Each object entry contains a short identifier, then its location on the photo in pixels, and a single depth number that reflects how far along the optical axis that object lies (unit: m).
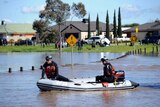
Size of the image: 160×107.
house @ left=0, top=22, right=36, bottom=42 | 144.88
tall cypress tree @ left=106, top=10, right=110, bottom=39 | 116.25
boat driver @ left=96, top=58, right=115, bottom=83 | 22.78
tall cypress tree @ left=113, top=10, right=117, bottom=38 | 119.14
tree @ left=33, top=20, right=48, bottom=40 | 88.88
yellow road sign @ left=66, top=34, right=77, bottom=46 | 33.91
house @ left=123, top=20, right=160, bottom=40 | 113.45
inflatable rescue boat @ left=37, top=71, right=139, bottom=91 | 22.20
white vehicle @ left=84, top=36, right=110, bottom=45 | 87.70
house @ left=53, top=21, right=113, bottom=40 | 125.66
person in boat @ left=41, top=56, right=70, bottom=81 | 22.55
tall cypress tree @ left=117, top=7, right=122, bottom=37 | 120.39
